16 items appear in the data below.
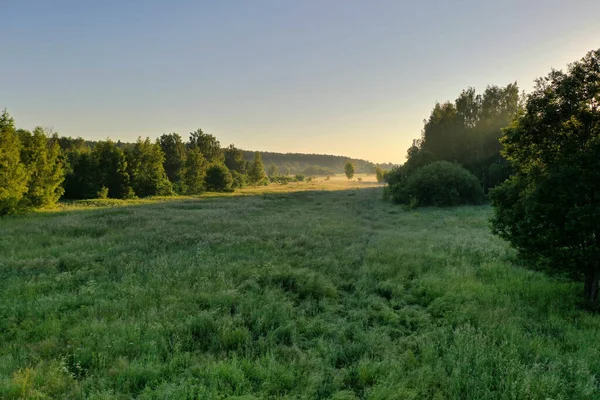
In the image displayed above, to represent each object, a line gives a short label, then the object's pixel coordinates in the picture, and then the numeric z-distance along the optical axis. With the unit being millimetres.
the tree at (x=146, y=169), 64875
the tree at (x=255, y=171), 114062
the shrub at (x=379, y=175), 157725
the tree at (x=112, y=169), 59344
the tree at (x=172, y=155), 91438
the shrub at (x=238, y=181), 99469
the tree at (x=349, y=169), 170375
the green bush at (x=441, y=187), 45969
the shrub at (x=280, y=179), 138362
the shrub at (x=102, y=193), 55625
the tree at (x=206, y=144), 105500
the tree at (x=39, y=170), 35469
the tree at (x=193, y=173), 77500
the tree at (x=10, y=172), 29209
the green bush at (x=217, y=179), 81938
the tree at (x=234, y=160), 123812
